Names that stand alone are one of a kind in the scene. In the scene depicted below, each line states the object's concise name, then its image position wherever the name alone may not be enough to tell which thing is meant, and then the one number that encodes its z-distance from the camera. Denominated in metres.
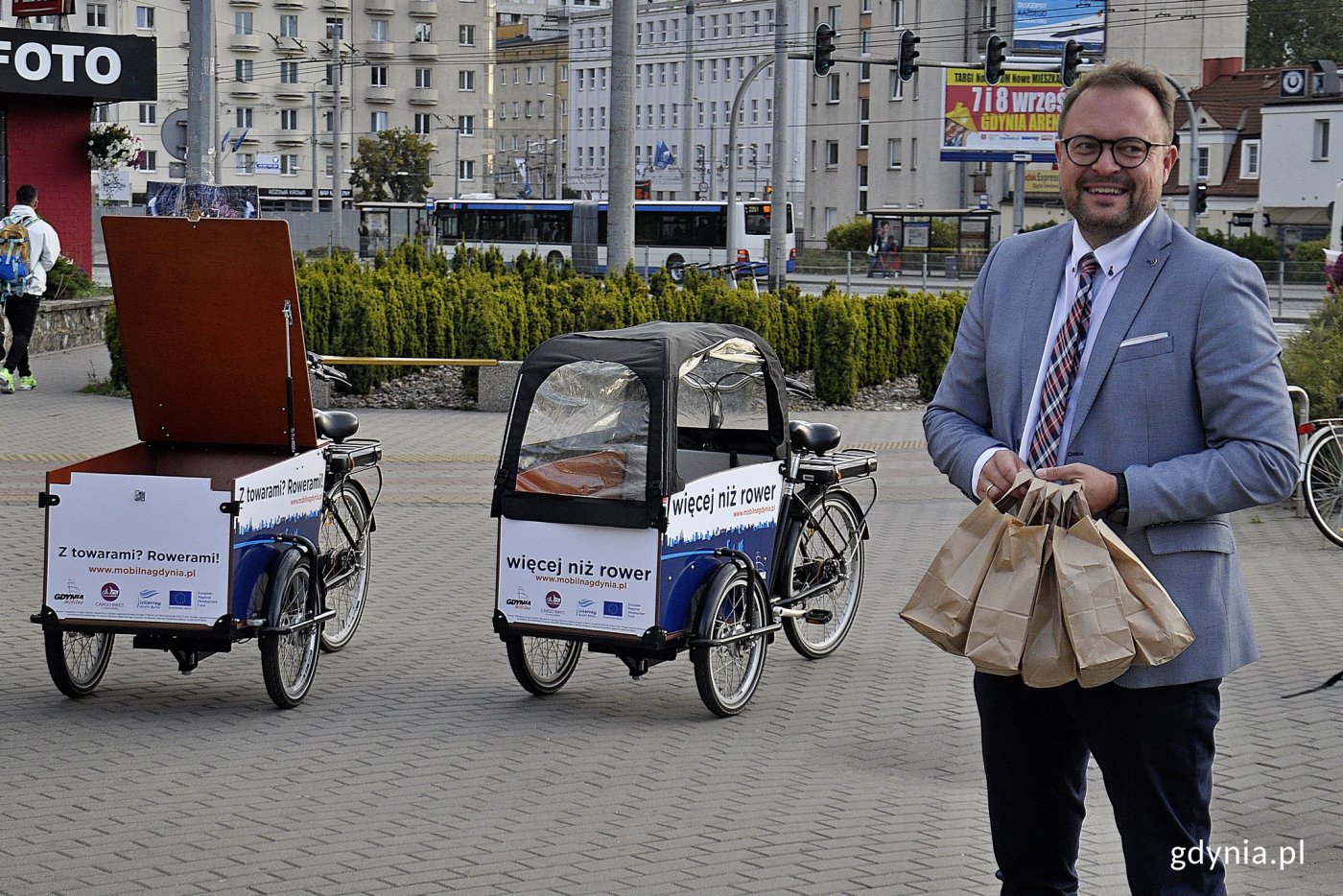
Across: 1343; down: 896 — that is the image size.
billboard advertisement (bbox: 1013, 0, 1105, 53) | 73.50
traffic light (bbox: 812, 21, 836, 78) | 33.62
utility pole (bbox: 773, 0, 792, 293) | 37.28
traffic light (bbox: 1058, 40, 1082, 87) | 34.72
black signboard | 24.80
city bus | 58.34
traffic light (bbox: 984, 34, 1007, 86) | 34.88
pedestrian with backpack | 17.94
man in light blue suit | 3.22
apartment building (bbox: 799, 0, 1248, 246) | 89.38
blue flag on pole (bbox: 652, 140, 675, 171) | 105.62
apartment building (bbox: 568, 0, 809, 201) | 118.44
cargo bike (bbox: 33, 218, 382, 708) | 6.89
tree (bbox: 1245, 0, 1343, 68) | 102.06
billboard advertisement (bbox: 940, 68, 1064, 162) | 71.81
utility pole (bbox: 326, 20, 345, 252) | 68.31
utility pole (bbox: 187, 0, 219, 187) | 16.97
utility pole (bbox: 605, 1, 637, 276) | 20.50
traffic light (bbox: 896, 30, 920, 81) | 35.03
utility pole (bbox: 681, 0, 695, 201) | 57.27
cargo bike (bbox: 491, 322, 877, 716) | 6.93
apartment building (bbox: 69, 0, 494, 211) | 103.88
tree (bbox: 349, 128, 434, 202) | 95.12
